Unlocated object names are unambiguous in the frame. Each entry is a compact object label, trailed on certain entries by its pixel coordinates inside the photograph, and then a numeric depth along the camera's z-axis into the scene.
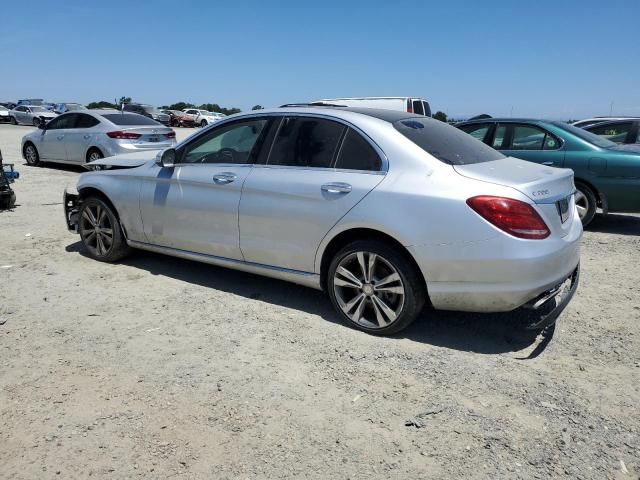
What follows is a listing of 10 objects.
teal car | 7.21
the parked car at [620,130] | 10.08
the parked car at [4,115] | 42.78
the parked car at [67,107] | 35.53
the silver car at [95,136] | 12.07
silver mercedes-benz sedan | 3.52
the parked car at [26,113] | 40.15
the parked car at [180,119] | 43.19
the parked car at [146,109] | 38.62
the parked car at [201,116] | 42.84
